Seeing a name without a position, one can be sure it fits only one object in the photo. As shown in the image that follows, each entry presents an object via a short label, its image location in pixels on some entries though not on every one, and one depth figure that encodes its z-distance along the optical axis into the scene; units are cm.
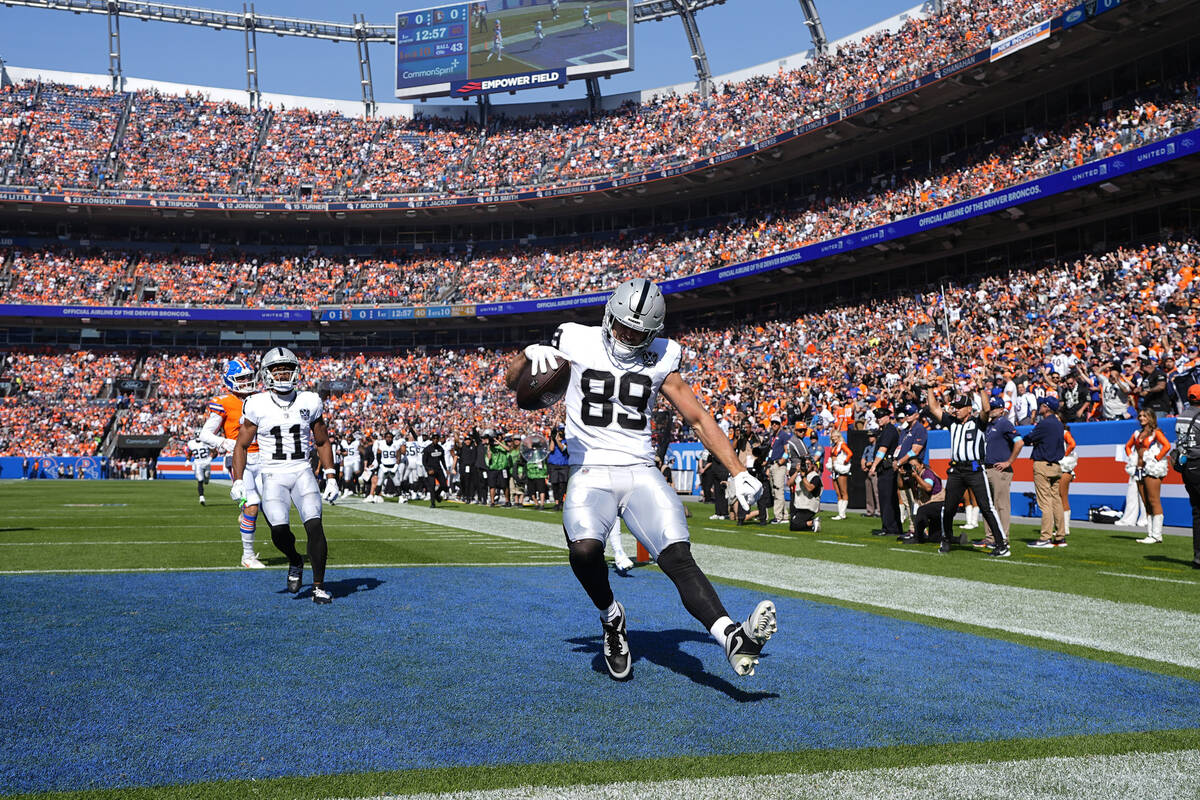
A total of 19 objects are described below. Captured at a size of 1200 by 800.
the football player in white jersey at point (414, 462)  2741
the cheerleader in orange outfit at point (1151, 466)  1337
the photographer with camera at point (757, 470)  1817
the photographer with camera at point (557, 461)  2174
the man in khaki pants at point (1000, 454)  1303
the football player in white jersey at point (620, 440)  488
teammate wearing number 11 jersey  801
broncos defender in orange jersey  1005
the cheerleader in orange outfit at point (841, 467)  1984
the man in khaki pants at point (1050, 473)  1302
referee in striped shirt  1205
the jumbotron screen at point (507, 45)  5119
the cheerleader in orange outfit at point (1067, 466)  1379
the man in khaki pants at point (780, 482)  1850
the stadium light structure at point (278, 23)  5153
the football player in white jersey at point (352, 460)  2877
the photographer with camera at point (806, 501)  1616
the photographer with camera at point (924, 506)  1355
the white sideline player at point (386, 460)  2702
